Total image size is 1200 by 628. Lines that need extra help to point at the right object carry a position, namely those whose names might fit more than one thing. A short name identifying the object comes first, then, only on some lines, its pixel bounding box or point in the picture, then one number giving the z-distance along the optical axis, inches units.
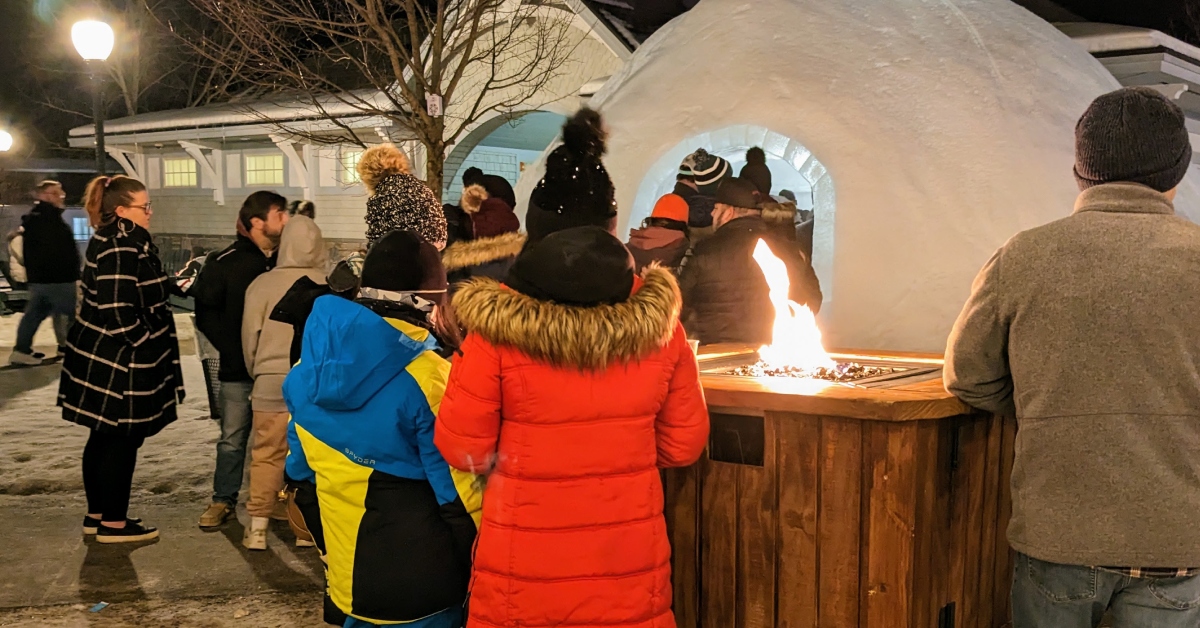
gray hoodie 185.3
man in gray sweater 85.5
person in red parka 98.5
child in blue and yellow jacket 105.8
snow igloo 224.5
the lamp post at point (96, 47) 347.6
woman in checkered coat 185.3
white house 500.1
